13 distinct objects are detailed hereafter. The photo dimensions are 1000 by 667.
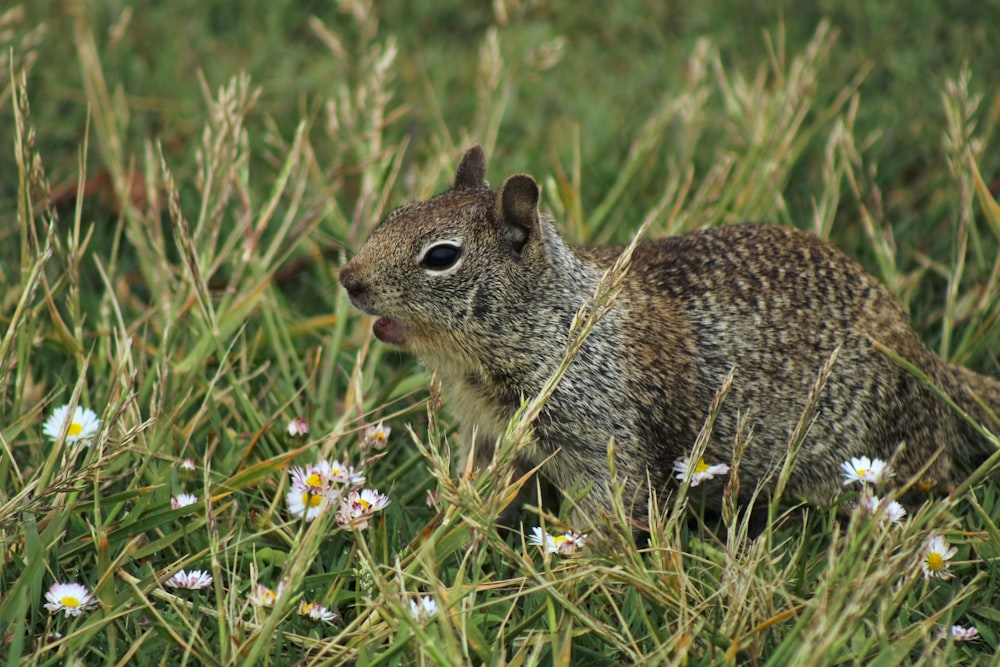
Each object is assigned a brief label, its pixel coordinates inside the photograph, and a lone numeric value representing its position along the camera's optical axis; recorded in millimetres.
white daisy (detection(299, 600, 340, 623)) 5340
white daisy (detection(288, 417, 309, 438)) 6527
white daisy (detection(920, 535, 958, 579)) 5574
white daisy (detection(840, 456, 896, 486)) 5652
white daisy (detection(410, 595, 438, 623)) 4977
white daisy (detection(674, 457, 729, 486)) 6035
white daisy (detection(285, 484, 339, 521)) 5824
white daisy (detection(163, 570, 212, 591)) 5414
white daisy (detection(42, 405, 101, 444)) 6156
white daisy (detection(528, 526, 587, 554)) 5418
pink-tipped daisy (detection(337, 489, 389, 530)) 5660
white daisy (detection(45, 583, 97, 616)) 5273
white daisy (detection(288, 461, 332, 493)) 5852
